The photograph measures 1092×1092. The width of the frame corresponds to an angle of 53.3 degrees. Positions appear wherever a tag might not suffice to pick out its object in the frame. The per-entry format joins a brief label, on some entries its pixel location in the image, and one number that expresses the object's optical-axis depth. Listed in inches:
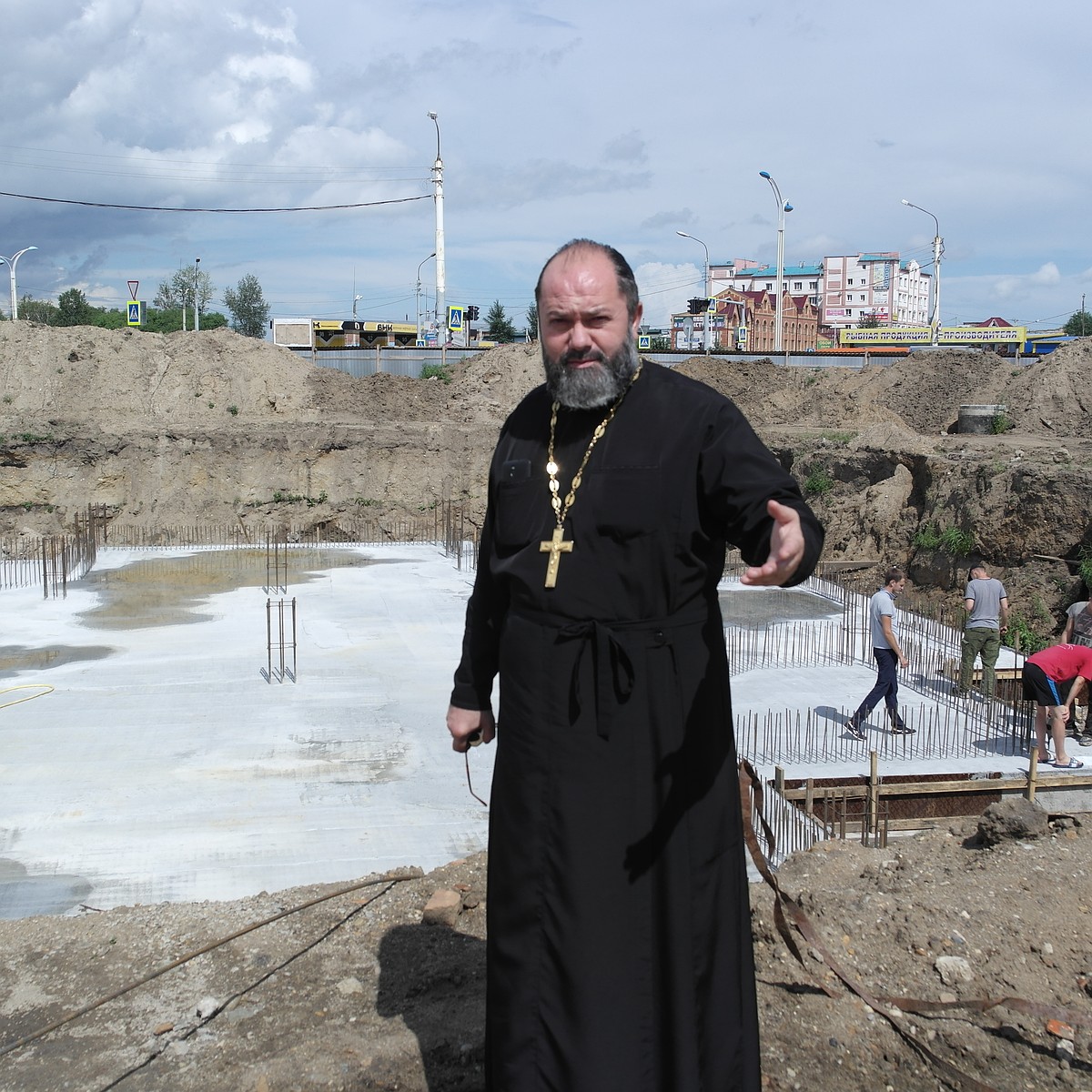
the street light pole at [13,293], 1626.5
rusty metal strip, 117.7
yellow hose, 391.9
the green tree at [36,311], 2605.8
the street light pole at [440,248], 1376.7
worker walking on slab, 358.6
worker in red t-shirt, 311.9
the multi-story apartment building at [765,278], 4778.5
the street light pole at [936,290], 1550.2
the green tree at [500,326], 2201.0
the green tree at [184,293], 2556.6
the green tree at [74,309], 2690.9
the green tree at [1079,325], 2684.5
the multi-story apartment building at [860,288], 4648.1
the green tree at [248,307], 2778.1
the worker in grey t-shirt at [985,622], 395.5
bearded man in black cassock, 97.7
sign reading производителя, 1929.1
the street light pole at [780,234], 1272.1
